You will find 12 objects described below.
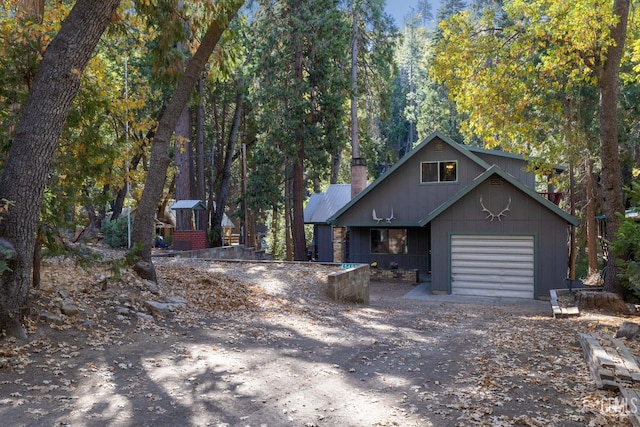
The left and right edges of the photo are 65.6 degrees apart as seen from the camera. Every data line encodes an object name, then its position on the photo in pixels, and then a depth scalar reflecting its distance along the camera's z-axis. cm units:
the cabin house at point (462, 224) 1666
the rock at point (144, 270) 985
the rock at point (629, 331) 739
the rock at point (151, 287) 928
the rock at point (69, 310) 689
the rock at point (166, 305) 823
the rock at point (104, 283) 856
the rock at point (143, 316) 770
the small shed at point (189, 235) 2236
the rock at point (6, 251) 540
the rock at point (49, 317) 648
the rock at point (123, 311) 762
